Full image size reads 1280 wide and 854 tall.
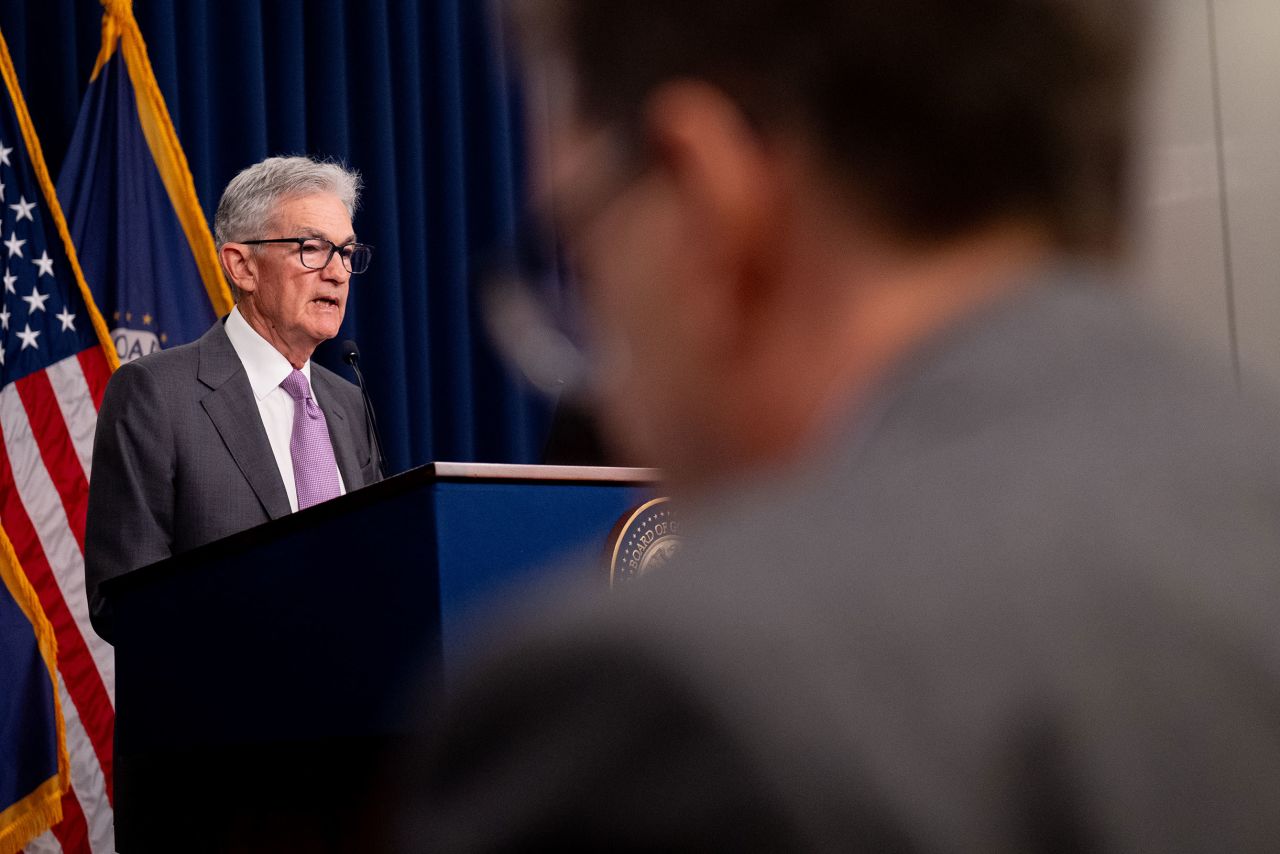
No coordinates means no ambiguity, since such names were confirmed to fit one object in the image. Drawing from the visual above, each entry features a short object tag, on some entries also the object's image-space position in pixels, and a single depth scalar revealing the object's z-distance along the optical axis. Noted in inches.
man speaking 271.3
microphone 286.2
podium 158.4
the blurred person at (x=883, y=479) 29.6
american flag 348.8
